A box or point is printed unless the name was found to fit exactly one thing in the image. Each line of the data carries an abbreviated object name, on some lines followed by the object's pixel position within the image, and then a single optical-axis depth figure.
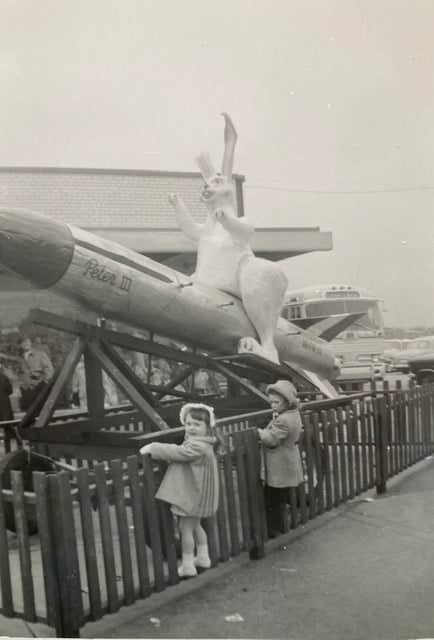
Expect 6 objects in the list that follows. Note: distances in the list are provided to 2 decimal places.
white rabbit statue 6.04
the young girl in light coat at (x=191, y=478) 3.76
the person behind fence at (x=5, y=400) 6.99
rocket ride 4.46
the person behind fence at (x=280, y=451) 4.51
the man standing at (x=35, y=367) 6.33
